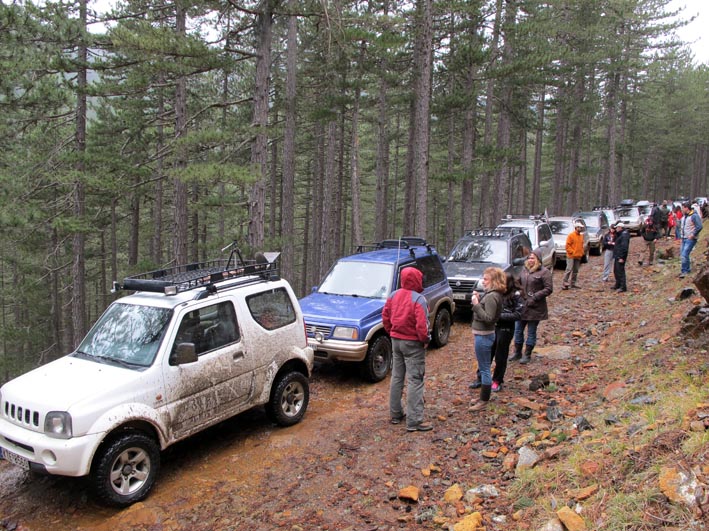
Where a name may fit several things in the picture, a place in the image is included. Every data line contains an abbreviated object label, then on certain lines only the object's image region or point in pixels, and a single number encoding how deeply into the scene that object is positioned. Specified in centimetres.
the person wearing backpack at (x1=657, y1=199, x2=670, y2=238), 2071
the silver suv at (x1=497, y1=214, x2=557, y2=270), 1522
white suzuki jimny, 450
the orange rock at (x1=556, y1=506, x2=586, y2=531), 343
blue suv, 769
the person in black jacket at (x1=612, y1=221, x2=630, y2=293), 1247
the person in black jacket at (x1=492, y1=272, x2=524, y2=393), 695
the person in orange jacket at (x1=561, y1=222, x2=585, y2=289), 1338
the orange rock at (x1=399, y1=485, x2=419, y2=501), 458
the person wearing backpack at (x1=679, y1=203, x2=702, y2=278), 1206
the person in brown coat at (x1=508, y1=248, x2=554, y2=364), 801
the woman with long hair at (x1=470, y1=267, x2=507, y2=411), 642
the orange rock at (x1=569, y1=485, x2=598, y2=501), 376
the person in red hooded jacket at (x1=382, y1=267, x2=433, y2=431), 595
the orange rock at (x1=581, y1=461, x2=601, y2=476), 401
